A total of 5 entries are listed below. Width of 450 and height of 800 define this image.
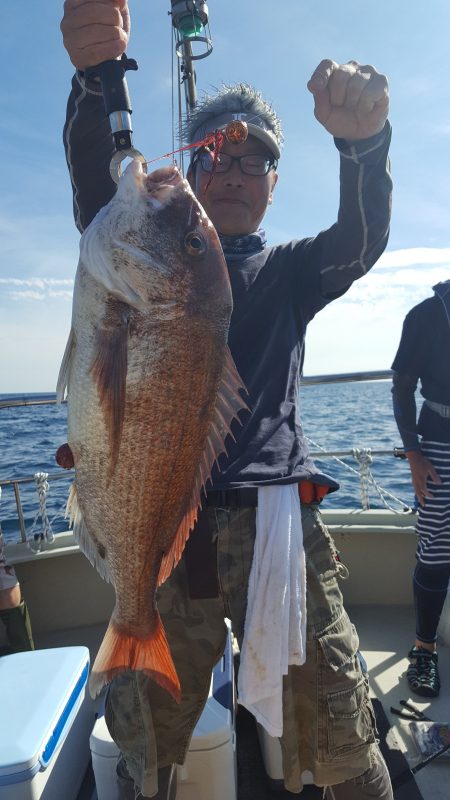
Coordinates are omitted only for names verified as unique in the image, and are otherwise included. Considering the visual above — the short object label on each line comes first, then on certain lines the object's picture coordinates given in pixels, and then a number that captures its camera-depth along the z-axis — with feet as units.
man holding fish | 4.81
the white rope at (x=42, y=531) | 13.67
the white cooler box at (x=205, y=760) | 7.07
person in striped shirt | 10.85
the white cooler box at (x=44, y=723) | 6.64
